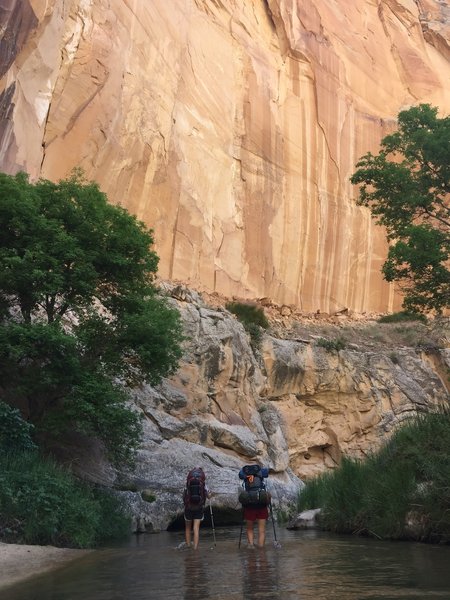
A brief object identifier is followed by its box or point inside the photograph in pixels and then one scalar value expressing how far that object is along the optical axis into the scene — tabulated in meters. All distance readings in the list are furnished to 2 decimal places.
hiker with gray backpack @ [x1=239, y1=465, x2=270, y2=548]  13.72
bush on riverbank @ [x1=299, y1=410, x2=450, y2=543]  13.19
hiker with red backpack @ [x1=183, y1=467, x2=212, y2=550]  14.62
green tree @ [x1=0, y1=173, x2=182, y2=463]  17.25
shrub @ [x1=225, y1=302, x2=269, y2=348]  35.03
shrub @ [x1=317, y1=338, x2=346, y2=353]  37.59
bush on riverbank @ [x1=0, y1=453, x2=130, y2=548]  13.01
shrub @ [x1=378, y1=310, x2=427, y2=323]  45.75
